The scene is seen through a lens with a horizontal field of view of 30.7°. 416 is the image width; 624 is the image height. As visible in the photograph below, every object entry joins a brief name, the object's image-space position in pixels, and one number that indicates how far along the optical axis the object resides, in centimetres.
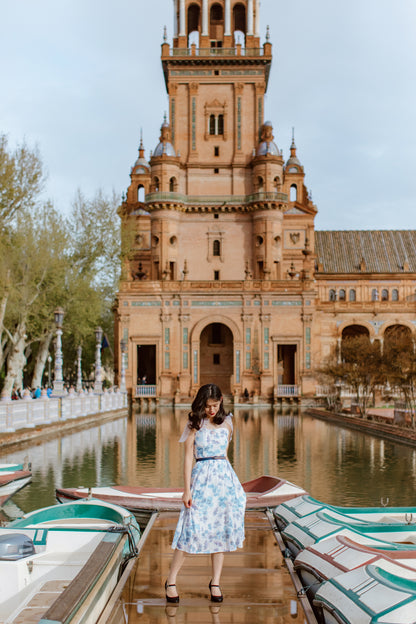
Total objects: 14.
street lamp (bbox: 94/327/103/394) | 4178
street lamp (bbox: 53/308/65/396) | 3288
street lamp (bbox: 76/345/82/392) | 3866
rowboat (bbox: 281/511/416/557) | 804
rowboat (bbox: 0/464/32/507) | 1301
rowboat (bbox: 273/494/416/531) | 930
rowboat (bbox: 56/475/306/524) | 1109
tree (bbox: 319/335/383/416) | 3622
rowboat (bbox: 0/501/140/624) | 576
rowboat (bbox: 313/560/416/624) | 527
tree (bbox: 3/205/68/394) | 3738
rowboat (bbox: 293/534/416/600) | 658
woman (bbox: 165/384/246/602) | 677
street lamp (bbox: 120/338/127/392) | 5109
